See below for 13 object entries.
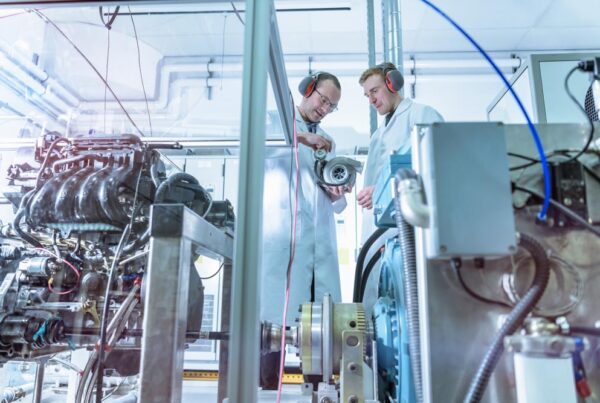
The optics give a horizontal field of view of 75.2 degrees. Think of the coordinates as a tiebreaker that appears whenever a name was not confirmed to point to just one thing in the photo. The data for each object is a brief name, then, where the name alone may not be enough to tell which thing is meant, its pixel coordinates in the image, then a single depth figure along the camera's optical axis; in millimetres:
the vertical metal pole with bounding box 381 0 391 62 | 2207
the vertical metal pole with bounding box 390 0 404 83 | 2148
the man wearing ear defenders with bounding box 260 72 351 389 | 1697
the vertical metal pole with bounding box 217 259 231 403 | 952
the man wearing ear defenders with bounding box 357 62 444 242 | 1796
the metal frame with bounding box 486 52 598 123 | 1455
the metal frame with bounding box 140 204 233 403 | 606
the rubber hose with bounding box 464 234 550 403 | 519
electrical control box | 534
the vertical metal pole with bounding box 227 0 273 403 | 583
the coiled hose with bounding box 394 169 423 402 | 599
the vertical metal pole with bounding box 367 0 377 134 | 2275
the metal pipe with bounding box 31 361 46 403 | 1503
